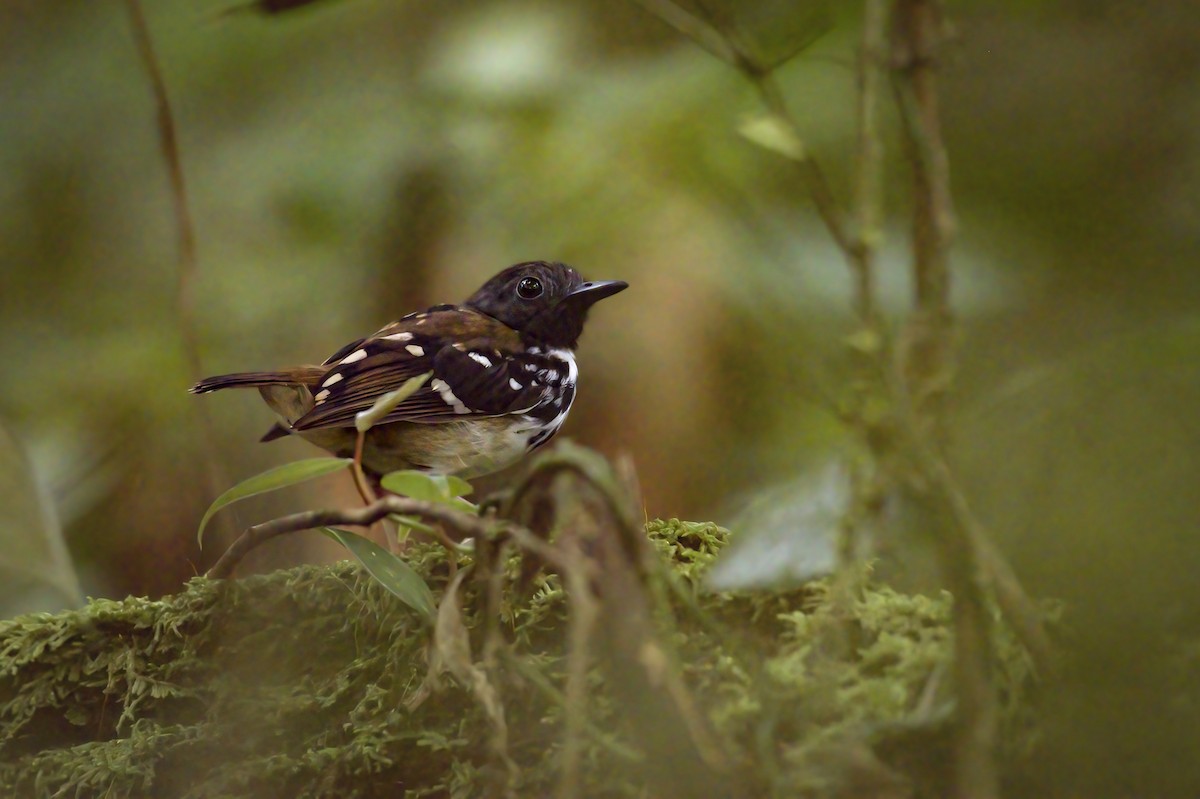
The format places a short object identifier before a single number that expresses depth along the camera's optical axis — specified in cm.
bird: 410
